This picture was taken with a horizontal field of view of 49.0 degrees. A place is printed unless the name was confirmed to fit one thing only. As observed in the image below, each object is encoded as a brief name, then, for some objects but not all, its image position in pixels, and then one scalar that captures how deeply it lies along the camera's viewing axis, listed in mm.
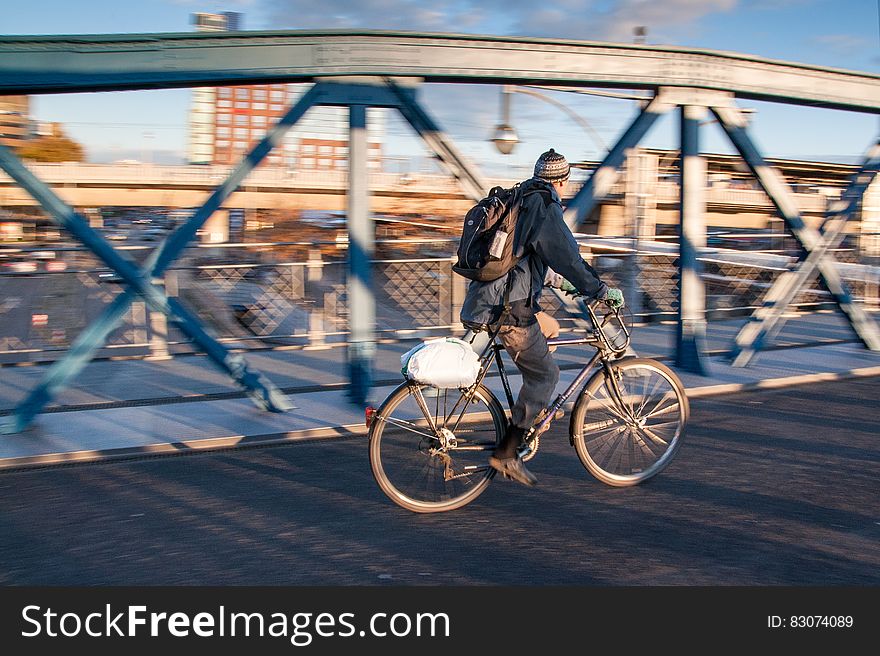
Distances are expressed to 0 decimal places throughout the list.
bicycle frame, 5055
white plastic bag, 4738
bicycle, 4875
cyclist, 4852
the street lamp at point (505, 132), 13461
